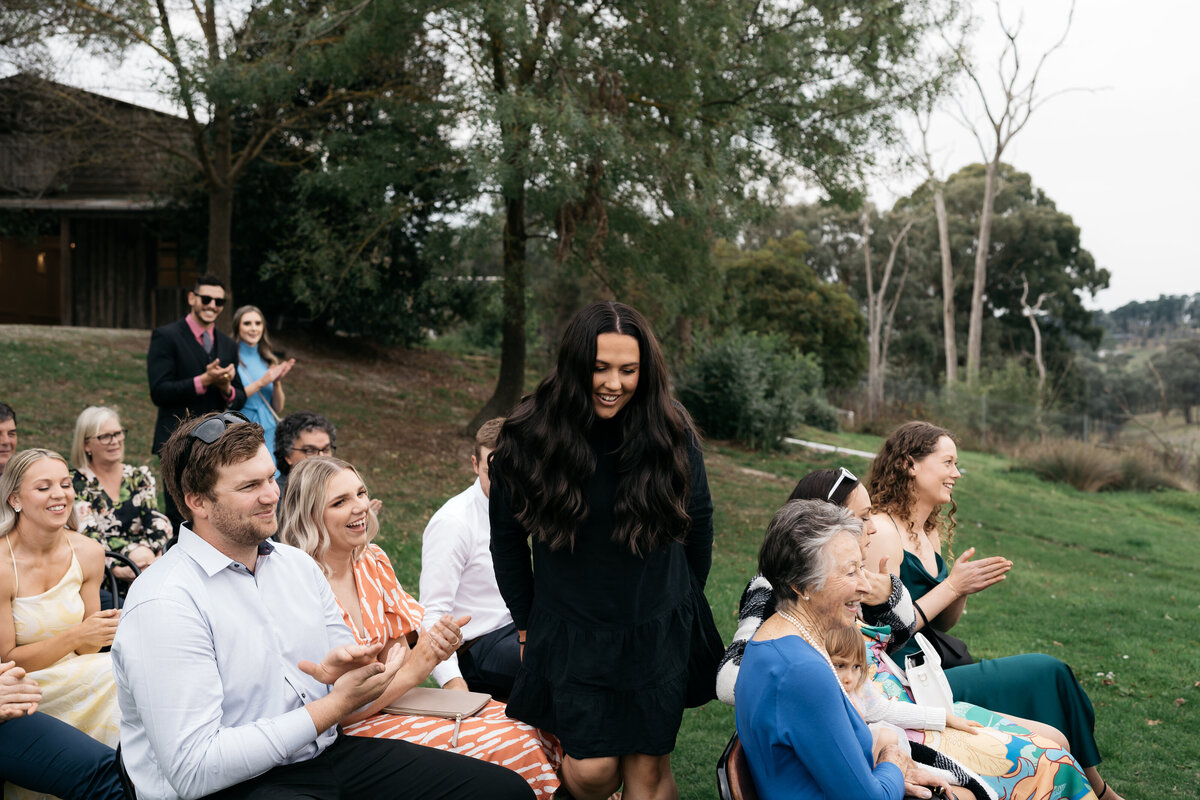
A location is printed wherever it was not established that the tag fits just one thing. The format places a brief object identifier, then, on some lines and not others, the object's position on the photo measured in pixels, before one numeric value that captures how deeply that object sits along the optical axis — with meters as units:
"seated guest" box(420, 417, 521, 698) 3.87
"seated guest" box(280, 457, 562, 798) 3.05
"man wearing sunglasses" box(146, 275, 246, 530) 5.59
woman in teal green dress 3.62
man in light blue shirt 2.29
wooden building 16.77
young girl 2.87
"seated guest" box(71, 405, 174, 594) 4.68
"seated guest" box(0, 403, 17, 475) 4.46
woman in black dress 2.88
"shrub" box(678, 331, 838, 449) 18.56
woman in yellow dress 3.23
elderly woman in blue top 2.40
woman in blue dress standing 6.09
